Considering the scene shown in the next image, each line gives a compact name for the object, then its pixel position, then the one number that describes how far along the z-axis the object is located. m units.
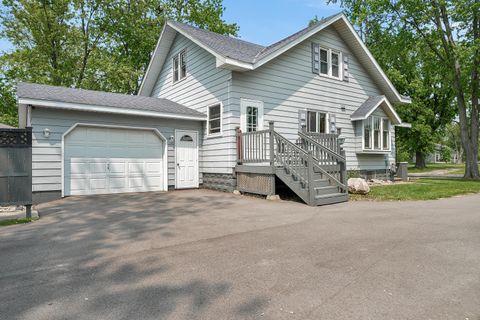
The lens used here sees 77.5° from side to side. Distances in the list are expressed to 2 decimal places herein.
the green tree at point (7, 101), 23.50
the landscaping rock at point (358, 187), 9.83
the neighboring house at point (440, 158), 74.89
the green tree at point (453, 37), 15.94
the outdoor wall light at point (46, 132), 9.11
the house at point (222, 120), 9.16
